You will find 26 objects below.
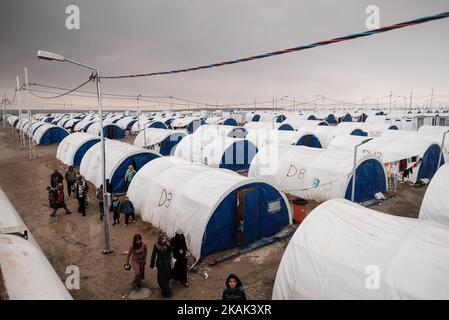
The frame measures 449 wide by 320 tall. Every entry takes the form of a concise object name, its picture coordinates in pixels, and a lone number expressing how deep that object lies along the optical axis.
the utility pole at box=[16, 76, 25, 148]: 35.60
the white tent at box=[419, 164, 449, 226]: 11.45
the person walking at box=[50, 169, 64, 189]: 16.62
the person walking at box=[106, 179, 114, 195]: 15.84
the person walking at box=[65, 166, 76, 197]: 17.70
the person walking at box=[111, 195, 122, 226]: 14.10
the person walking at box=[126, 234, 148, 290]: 8.95
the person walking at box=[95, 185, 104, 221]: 14.96
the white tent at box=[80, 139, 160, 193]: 18.86
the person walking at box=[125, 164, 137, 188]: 17.33
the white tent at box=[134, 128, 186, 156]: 32.72
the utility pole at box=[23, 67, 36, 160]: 29.32
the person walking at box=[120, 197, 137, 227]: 13.81
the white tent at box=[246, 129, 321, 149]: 29.98
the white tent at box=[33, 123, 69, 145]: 43.02
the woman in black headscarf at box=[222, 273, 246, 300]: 6.45
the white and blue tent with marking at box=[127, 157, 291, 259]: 11.06
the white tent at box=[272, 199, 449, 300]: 5.84
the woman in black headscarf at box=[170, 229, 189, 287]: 9.26
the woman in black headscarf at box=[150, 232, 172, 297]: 8.61
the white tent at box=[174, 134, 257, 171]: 23.75
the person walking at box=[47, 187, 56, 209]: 14.85
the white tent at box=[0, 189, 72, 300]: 4.77
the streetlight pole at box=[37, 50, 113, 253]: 9.76
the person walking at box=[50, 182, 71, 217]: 14.86
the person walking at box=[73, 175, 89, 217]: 15.16
